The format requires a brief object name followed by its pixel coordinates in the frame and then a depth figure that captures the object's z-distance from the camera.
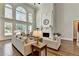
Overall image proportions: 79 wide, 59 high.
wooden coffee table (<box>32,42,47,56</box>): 1.09
